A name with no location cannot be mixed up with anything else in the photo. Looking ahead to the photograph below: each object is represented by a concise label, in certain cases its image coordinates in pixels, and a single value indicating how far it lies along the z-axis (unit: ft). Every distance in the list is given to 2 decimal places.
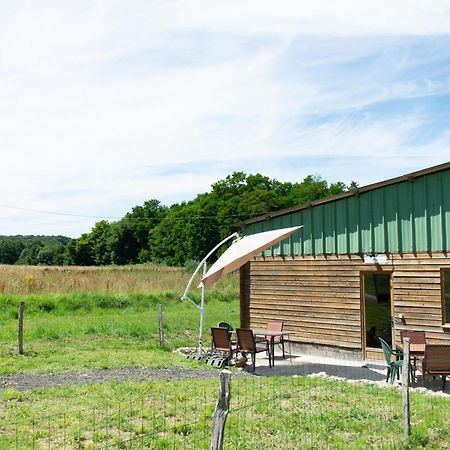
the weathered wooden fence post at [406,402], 24.02
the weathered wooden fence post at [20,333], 46.24
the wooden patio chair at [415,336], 41.09
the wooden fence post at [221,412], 16.17
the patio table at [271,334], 44.54
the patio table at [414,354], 37.50
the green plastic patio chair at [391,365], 36.52
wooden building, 41.39
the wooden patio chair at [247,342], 41.93
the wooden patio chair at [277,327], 49.23
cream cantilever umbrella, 42.80
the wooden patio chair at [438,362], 34.35
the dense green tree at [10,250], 372.79
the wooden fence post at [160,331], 51.31
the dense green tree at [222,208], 223.51
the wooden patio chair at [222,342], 42.80
